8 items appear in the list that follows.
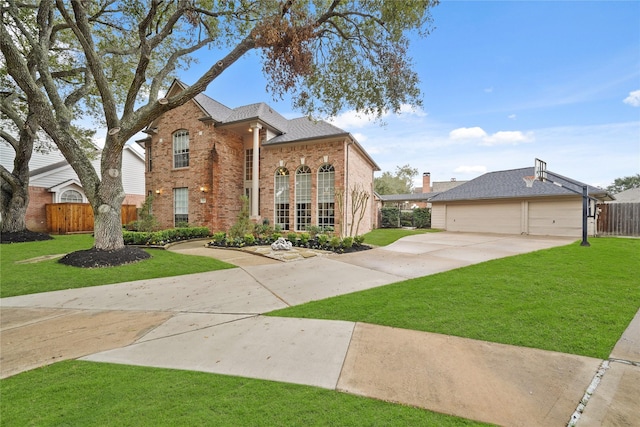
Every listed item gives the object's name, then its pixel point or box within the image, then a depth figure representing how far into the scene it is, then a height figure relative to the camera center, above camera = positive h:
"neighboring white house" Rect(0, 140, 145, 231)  15.58 +1.79
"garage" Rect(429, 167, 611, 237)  14.08 +0.27
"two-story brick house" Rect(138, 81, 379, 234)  13.19 +2.32
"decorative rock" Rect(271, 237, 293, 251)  9.29 -1.28
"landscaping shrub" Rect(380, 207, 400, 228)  22.95 -0.58
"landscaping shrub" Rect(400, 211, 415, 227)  23.22 -0.68
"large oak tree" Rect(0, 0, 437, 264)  6.95 +4.49
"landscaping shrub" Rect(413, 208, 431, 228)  22.00 -0.63
